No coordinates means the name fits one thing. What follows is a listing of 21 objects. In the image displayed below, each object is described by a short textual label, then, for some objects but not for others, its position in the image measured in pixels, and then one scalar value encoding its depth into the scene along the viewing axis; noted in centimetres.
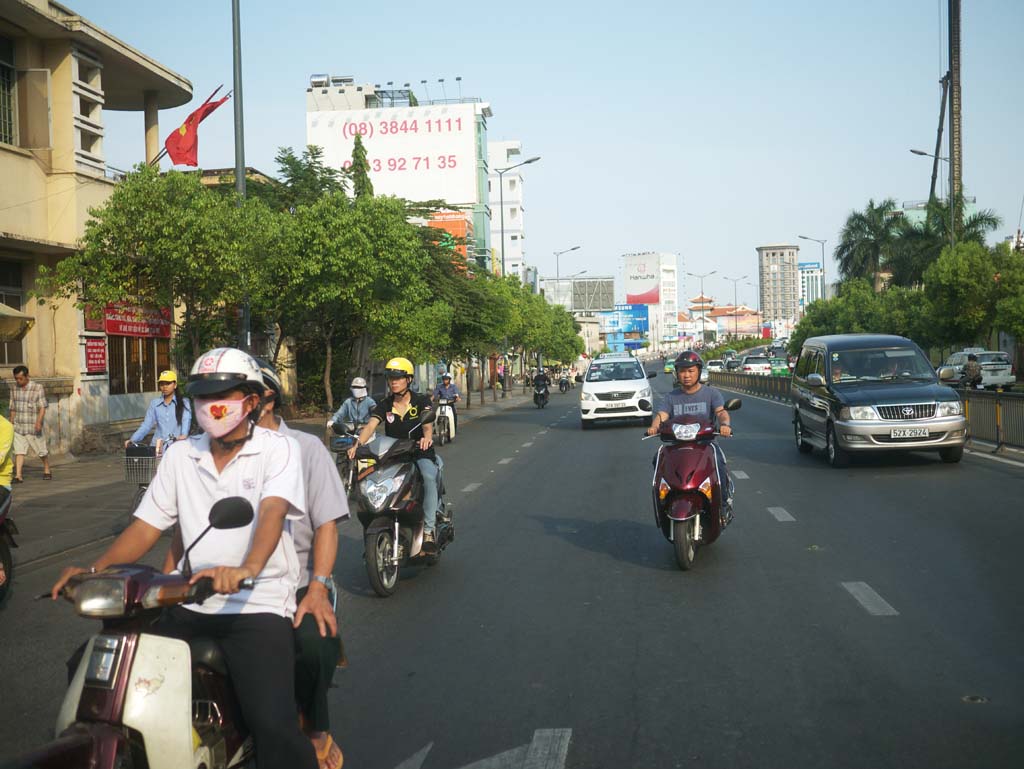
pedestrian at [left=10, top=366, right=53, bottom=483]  1686
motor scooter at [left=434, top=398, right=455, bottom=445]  2497
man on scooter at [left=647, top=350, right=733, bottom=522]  911
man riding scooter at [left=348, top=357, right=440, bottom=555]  855
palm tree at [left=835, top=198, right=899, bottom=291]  8244
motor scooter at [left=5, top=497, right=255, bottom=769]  298
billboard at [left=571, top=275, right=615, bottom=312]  13500
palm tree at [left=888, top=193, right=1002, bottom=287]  6272
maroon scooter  848
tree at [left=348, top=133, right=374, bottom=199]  4025
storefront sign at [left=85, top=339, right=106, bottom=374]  2266
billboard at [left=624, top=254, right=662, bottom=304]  19712
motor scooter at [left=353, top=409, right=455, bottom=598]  789
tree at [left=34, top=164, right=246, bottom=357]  1783
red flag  2411
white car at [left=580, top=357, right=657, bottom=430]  2745
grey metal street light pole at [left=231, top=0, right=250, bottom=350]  1848
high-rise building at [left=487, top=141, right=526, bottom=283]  13212
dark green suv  1500
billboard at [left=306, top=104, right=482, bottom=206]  8238
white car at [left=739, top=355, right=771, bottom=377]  7114
